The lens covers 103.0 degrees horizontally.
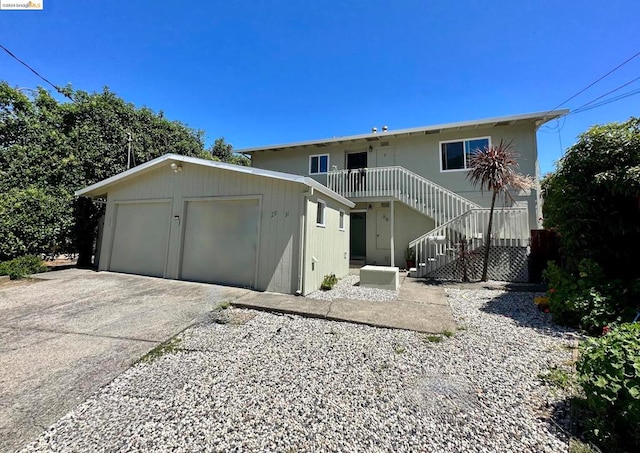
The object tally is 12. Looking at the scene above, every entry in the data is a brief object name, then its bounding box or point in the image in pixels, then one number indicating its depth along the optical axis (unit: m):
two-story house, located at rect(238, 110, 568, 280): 7.81
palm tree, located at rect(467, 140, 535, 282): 7.05
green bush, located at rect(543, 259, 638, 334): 3.75
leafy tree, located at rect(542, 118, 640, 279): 4.26
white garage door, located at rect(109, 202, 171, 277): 7.62
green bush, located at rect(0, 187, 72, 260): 7.77
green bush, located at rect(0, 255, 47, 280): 7.15
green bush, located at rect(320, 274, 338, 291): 6.53
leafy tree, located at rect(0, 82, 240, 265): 8.23
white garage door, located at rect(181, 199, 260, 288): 6.53
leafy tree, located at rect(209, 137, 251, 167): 23.23
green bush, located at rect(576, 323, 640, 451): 1.72
